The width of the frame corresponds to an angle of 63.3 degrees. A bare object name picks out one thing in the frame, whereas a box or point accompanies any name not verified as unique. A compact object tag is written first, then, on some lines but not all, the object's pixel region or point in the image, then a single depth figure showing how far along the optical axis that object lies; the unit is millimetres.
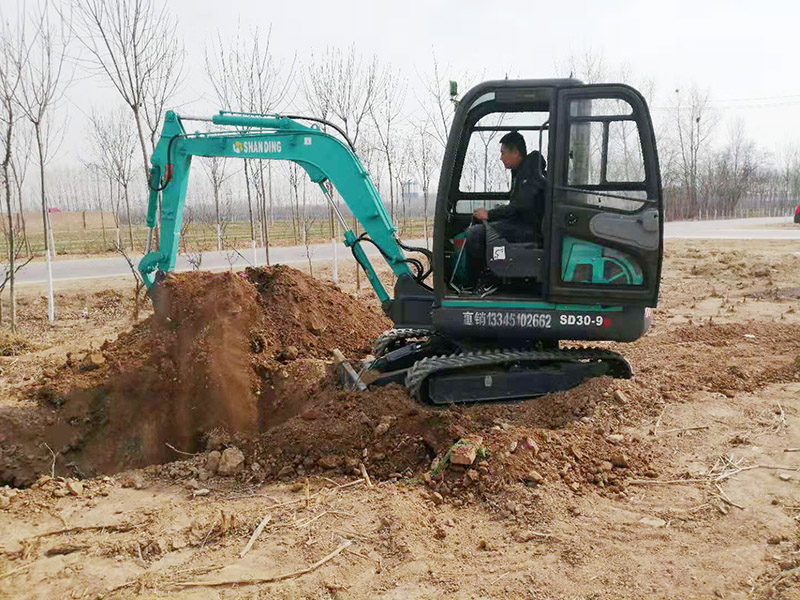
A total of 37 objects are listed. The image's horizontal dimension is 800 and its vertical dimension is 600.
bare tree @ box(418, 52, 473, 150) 15939
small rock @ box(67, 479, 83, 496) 4711
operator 5562
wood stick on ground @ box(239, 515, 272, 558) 3817
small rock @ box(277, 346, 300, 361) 6629
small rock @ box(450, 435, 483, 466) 4539
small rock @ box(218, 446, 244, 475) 4969
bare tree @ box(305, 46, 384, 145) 14664
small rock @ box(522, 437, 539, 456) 4672
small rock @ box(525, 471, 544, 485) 4441
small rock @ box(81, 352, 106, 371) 6641
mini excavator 5281
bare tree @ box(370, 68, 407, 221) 16328
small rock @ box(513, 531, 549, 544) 3898
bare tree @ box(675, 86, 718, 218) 46031
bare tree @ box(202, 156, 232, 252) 17203
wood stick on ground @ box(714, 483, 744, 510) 4248
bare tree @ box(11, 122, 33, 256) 14394
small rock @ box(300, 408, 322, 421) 5383
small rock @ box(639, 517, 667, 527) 4016
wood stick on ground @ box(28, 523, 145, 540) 4168
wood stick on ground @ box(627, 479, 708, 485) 4559
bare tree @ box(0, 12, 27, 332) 9523
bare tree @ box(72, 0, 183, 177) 10344
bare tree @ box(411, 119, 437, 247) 19422
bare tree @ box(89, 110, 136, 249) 23000
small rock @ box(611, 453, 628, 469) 4738
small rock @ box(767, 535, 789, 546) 3783
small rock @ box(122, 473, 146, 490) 4867
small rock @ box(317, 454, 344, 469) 4902
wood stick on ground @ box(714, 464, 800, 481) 4593
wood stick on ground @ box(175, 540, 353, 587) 3518
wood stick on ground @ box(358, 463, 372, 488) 4658
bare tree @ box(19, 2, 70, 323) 10945
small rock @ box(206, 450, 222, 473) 5031
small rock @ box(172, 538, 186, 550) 3895
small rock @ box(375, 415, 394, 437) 5086
